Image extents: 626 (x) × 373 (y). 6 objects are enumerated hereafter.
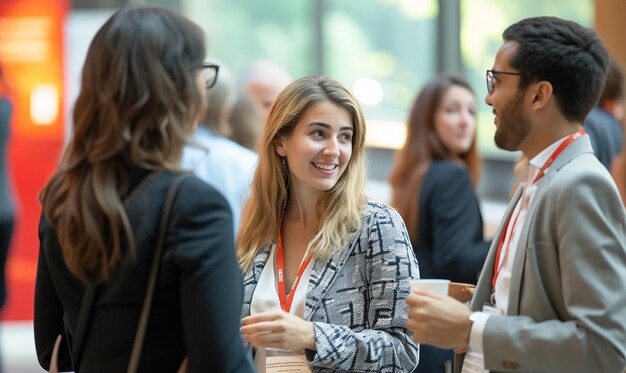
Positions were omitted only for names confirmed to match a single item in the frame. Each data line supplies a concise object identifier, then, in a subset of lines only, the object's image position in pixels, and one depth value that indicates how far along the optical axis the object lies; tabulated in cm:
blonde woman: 517
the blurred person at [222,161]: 905
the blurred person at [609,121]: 925
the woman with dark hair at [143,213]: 396
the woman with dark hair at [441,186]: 825
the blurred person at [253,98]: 1057
